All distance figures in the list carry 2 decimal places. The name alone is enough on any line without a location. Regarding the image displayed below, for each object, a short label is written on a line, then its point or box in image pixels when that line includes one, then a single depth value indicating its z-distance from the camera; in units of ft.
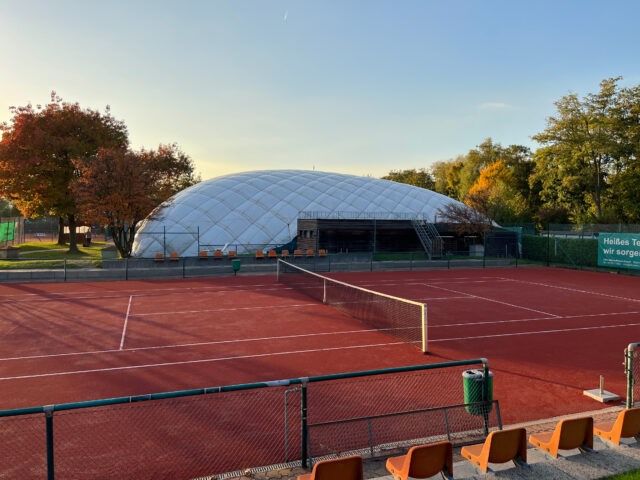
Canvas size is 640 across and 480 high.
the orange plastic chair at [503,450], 17.93
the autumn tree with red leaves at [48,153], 130.21
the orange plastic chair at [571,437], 19.02
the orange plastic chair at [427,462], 16.51
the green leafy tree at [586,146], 189.52
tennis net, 45.98
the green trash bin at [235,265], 95.66
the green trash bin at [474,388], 23.96
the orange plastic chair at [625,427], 20.18
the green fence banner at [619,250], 101.24
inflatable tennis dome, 128.26
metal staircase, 131.23
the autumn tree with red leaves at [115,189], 101.71
